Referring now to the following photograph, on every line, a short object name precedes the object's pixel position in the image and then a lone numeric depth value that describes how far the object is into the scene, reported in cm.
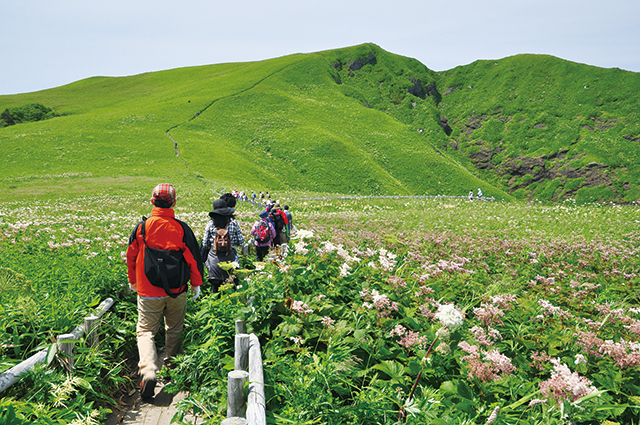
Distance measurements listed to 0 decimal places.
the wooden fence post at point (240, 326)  474
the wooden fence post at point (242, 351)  409
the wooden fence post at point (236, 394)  356
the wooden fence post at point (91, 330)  504
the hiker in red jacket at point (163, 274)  530
